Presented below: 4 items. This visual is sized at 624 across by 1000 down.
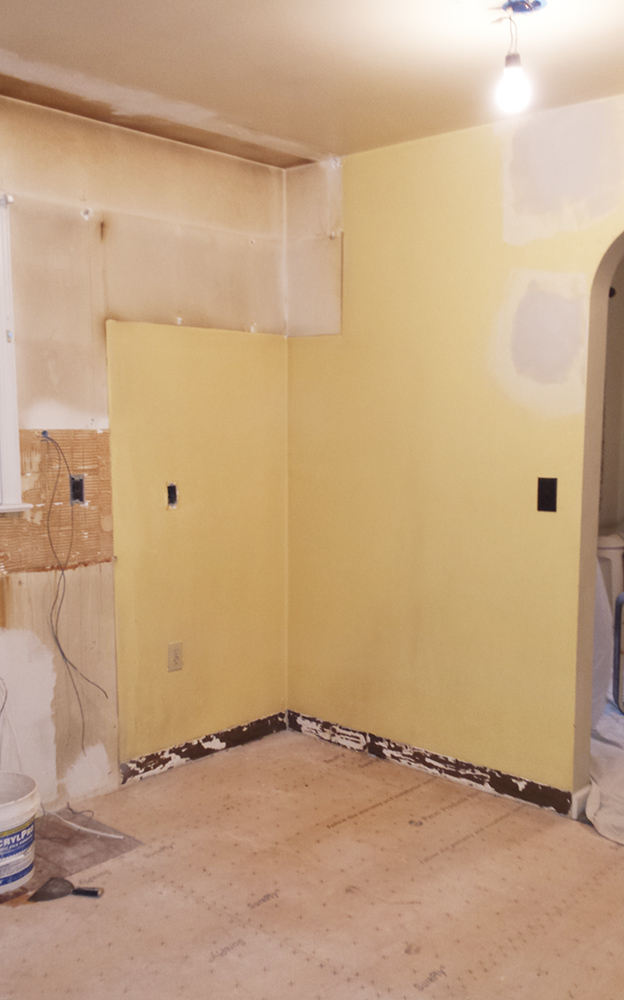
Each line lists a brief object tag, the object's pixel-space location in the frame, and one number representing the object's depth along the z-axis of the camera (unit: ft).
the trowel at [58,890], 8.77
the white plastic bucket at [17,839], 8.79
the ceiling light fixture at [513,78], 7.27
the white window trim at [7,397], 9.85
